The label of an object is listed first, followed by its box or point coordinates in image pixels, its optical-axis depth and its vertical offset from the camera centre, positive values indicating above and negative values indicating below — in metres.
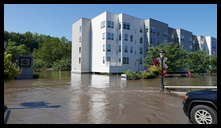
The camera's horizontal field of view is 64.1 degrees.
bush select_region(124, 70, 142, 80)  25.16 -1.60
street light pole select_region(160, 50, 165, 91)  13.88 +0.56
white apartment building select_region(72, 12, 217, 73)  39.38 +5.69
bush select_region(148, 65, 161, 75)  27.47 -0.96
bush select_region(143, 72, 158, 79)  26.86 -1.71
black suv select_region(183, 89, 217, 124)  5.29 -1.35
